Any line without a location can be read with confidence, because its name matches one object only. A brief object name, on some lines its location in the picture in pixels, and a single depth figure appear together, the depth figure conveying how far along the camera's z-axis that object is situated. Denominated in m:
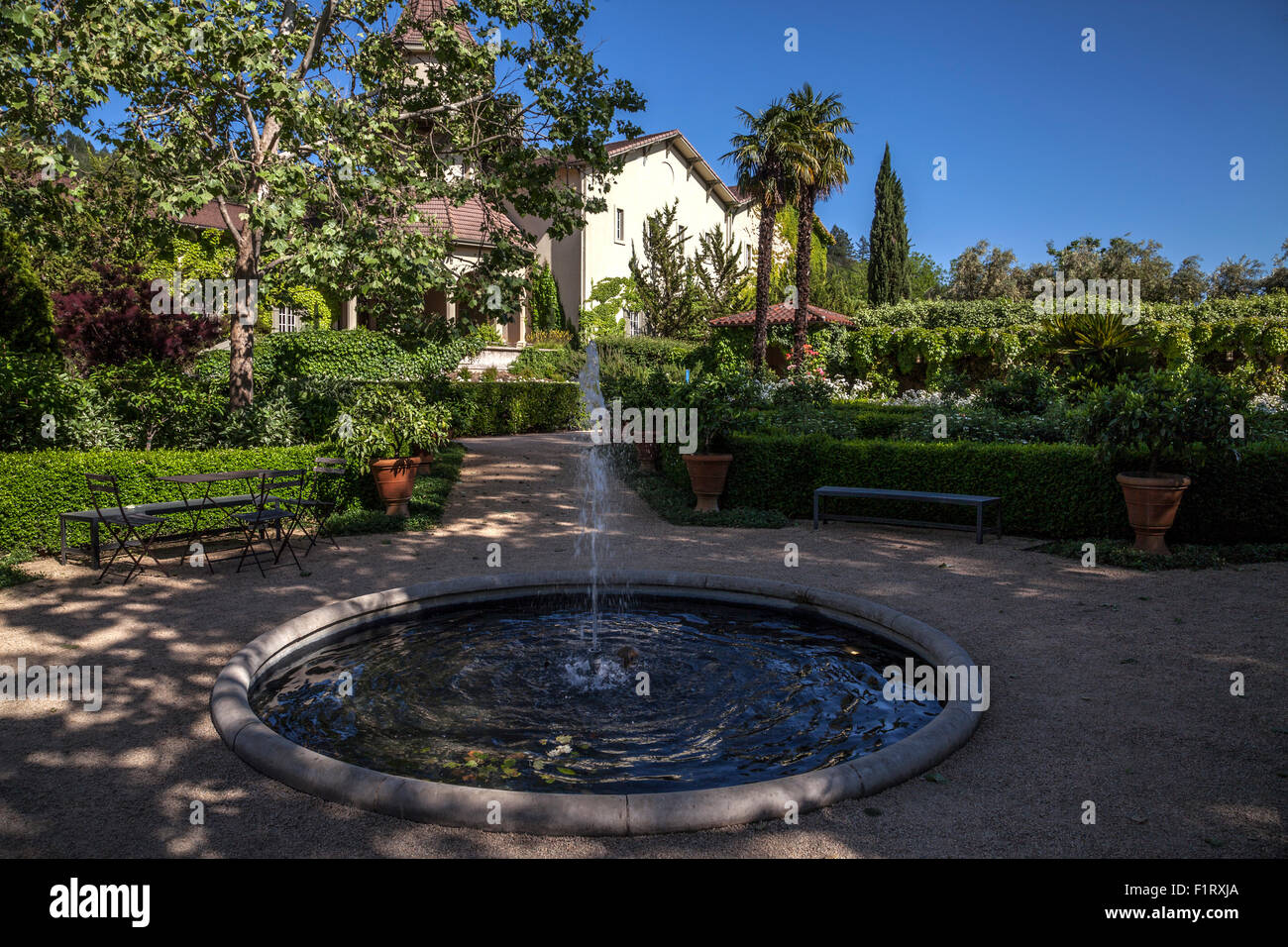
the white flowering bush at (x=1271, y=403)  16.61
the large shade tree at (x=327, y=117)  9.46
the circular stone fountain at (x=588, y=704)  3.87
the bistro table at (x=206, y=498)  8.87
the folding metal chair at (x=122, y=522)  8.31
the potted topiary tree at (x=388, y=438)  11.31
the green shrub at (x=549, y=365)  26.53
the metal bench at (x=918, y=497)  10.23
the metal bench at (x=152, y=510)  8.40
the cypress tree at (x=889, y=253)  43.09
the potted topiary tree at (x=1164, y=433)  9.03
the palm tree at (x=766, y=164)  29.31
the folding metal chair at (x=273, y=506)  8.87
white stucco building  33.50
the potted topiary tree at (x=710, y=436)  12.02
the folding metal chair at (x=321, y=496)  10.26
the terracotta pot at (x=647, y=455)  15.59
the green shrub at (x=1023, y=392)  14.02
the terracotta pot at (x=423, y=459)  12.61
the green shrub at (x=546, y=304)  32.19
